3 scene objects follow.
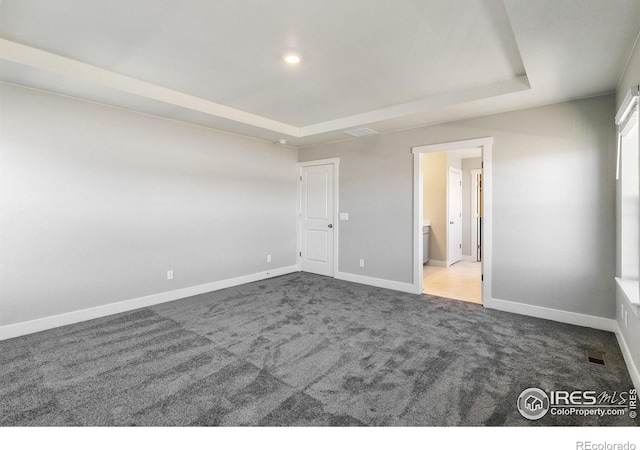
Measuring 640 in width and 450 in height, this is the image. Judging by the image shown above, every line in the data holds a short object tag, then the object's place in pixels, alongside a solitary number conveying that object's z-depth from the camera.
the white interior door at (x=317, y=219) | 5.57
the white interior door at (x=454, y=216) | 6.64
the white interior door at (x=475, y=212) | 7.29
